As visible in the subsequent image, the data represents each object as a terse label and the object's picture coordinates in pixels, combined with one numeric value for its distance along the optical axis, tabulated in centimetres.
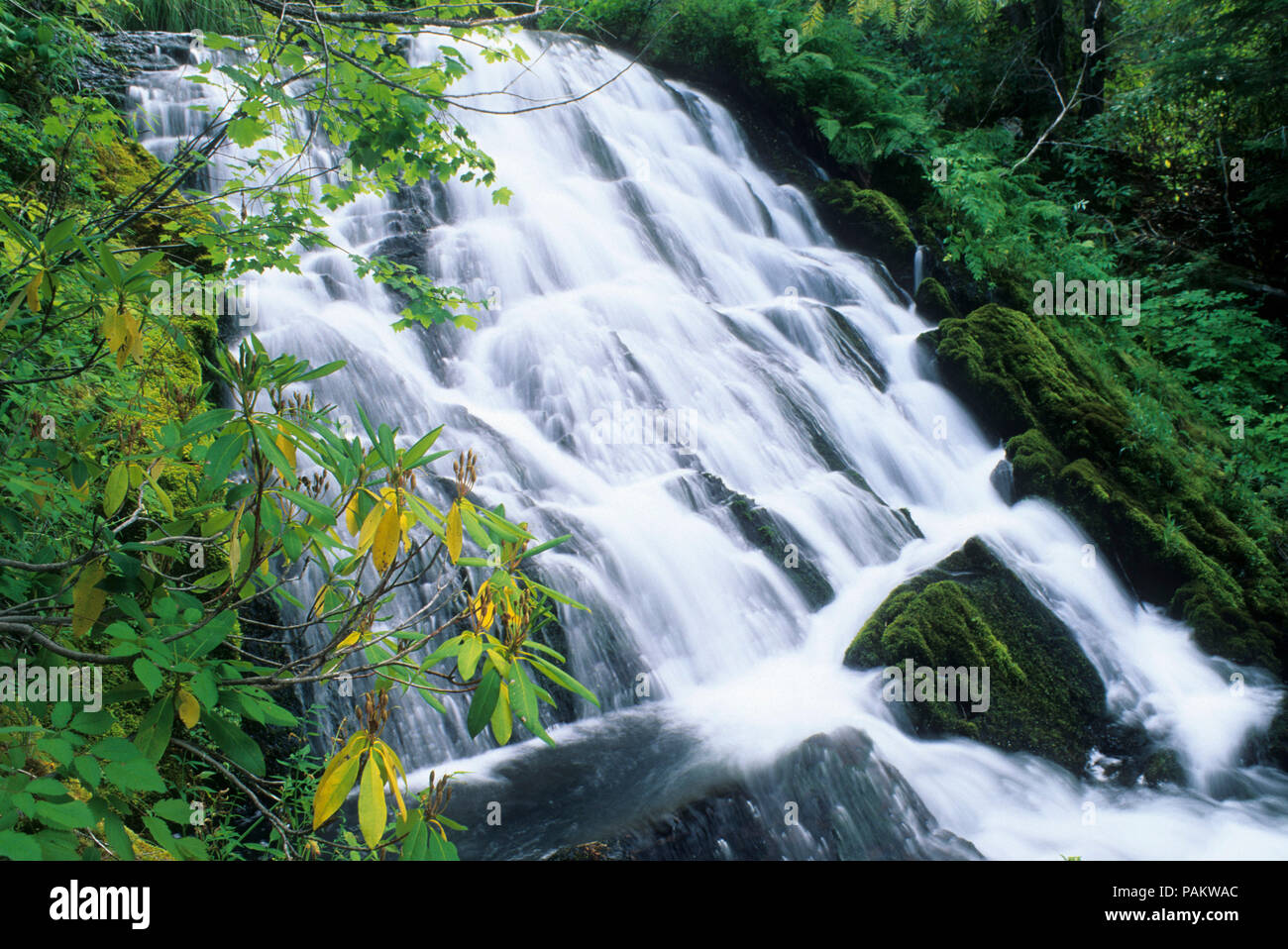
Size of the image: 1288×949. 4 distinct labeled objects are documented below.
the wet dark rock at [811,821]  327
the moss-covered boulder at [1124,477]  611
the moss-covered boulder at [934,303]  870
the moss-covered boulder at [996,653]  471
